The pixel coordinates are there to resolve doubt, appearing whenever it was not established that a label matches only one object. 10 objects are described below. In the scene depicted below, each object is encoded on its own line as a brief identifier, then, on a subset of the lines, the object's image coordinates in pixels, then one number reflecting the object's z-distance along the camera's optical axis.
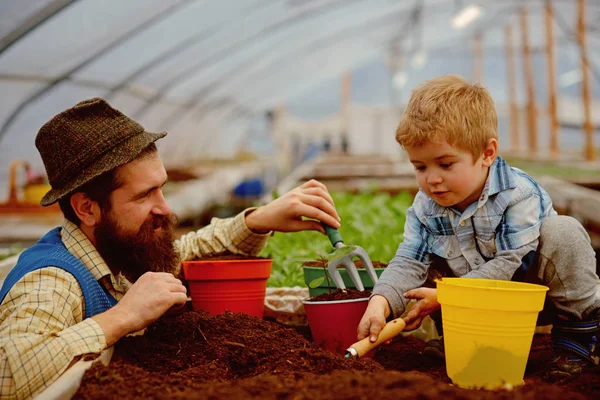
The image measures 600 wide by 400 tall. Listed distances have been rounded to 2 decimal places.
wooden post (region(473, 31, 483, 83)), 19.69
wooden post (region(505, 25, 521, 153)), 17.69
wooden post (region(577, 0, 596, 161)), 9.62
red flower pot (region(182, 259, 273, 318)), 2.49
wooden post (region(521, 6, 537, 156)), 14.77
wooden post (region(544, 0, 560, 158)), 12.16
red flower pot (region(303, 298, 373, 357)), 2.23
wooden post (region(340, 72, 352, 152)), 24.53
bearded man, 1.79
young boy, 2.09
